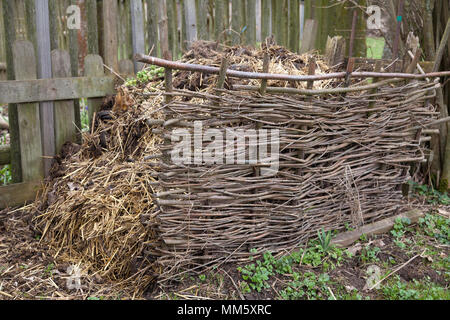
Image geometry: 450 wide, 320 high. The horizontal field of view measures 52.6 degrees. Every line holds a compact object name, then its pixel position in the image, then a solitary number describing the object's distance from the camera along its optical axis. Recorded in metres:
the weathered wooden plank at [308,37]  4.79
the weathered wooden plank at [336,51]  4.09
